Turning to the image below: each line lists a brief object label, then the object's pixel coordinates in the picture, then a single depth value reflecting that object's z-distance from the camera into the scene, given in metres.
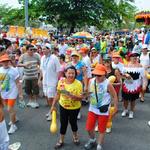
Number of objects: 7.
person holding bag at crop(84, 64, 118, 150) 2.99
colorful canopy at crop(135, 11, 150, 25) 8.64
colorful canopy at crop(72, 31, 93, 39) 11.06
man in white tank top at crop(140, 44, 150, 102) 5.41
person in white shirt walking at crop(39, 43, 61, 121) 4.11
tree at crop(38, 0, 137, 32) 17.82
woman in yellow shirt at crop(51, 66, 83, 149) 3.04
